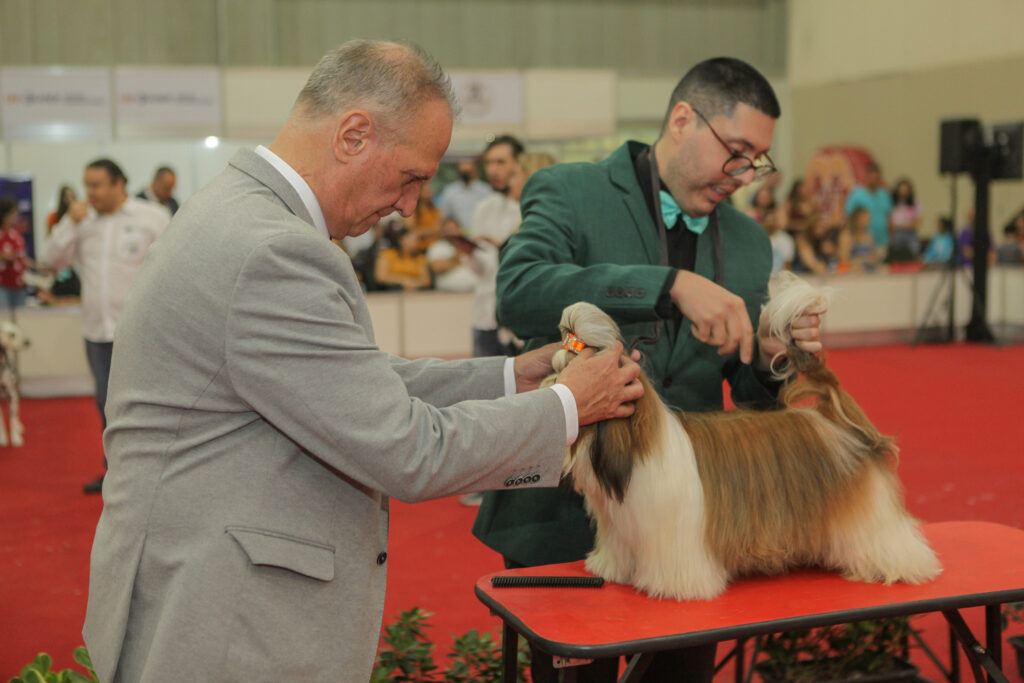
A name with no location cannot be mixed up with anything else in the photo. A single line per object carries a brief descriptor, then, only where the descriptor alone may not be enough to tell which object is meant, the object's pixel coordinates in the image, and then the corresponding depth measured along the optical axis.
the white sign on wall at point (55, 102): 10.48
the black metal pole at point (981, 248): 11.05
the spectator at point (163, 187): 10.14
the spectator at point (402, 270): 9.77
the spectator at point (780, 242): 10.61
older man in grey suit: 1.42
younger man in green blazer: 2.23
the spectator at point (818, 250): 11.30
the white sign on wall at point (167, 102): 10.67
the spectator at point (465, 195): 10.95
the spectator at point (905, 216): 13.41
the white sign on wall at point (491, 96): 11.18
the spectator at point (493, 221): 6.08
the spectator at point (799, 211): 11.48
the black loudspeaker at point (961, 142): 11.20
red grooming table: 1.88
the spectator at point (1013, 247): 12.13
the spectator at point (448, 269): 9.58
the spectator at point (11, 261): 9.05
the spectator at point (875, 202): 13.30
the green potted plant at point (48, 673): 2.46
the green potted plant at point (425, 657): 2.71
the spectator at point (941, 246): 12.30
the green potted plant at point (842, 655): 3.15
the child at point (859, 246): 11.65
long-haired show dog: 1.96
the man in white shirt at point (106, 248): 5.91
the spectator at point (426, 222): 10.15
